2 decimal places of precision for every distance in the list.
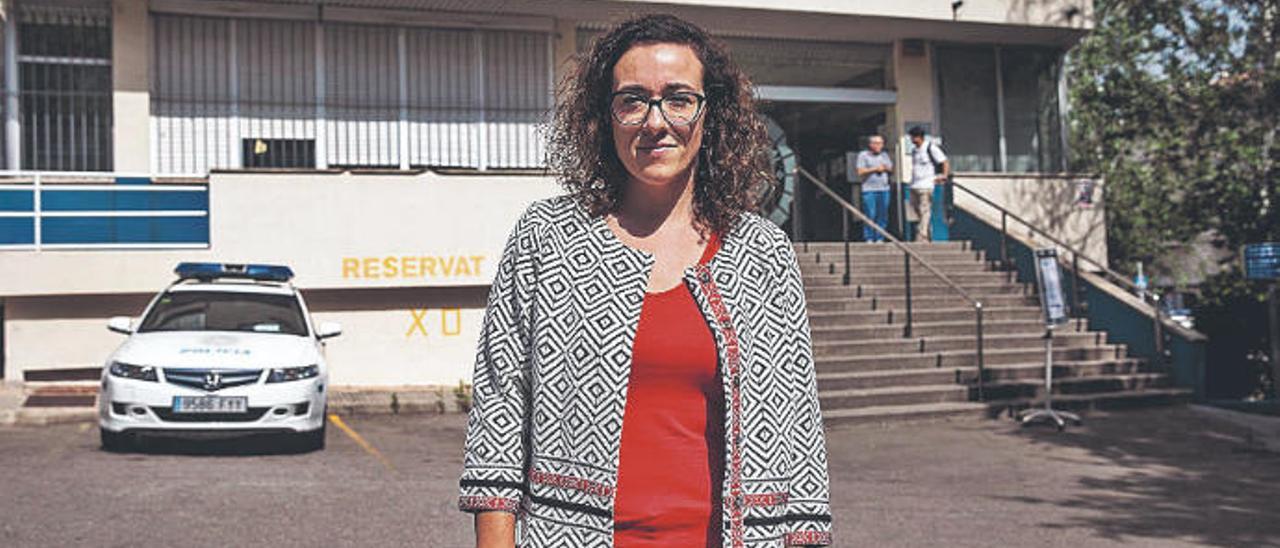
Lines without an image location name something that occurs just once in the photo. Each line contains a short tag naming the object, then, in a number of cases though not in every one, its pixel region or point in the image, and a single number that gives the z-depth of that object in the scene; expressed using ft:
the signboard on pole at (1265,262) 39.60
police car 33.09
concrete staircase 43.68
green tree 59.88
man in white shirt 59.26
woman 7.37
